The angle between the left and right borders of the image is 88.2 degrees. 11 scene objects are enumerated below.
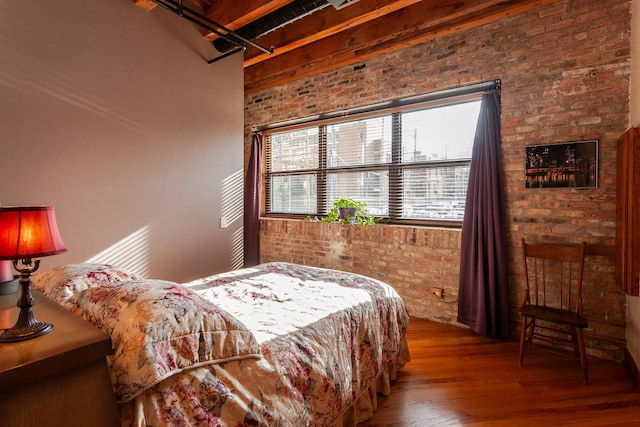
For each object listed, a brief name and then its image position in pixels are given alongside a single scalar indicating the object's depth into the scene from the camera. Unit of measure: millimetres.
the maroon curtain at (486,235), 3127
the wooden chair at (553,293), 2598
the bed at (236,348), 1021
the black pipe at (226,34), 2528
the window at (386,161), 3615
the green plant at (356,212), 4156
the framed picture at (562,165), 2760
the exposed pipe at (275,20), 2710
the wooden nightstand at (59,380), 754
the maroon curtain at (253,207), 5293
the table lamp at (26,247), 942
